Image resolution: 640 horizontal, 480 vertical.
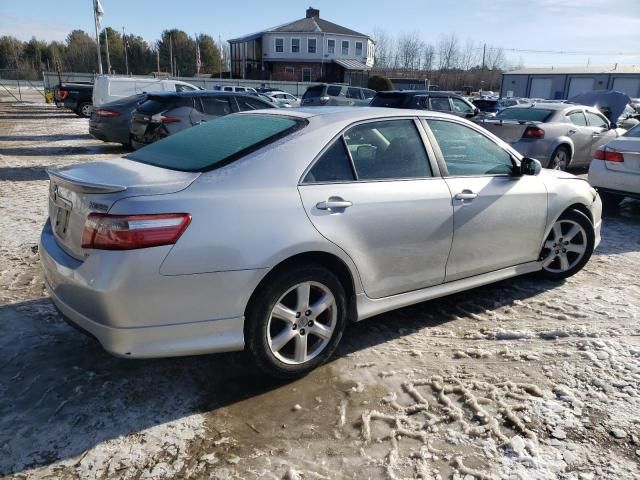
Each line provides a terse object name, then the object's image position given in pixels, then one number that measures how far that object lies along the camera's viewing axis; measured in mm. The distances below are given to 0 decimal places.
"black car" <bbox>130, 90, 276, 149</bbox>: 10328
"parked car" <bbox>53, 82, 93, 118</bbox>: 24453
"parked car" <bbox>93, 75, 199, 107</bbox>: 18906
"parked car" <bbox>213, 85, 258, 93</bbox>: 29322
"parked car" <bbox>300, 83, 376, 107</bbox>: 21172
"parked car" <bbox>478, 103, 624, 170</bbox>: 10164
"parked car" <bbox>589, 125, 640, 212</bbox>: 7129
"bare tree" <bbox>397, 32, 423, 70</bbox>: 106500
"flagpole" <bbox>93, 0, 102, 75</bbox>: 33084
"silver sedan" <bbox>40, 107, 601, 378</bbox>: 2639
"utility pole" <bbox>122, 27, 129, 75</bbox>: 78188
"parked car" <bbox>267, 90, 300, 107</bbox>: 25914
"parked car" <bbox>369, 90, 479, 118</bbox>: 13094
